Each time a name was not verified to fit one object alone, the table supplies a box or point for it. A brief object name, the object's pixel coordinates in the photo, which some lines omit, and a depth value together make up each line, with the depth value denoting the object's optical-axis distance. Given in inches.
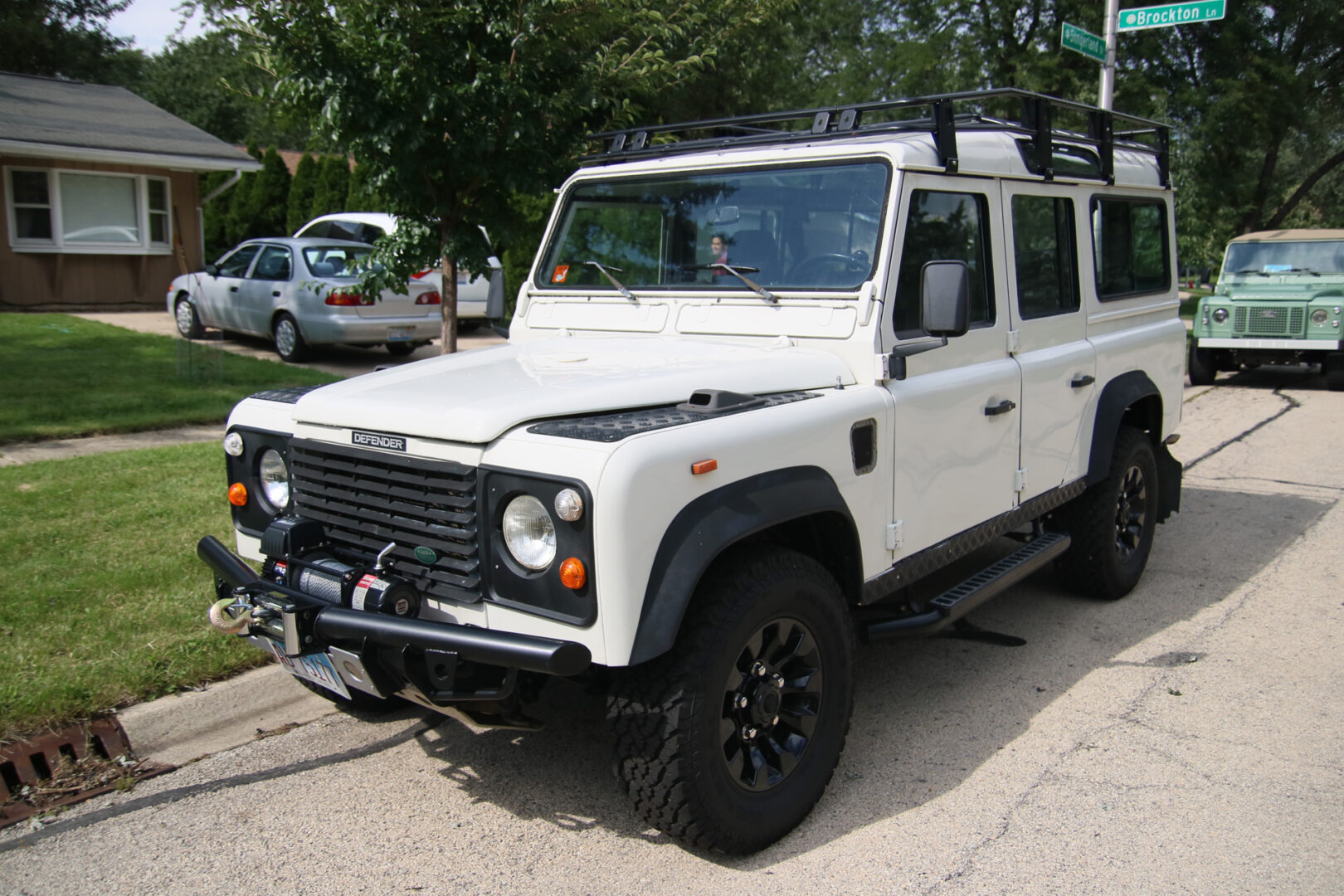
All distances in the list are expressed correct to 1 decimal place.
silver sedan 501.4
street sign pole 450.9
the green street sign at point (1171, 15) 404.5
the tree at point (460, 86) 237.6
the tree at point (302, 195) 904.9
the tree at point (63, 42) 1141.7
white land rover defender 115.8
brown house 684.1
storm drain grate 142.1
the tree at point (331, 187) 874.8
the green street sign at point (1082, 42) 413.4
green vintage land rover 529.3
